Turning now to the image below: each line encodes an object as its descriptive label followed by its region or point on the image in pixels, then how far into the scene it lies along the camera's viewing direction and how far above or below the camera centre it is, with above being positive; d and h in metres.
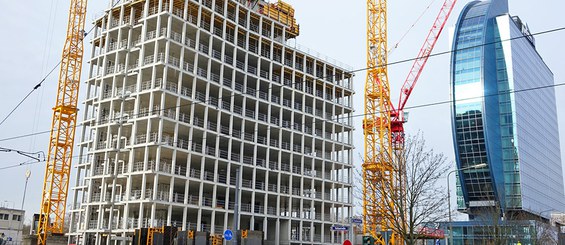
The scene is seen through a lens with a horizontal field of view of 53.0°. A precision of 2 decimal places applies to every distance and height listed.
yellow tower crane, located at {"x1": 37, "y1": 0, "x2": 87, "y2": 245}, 68.69 +13.54
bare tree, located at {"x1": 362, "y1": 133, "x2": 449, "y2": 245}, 33.47 +3.56
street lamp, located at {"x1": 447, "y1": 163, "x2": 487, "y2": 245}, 38.03 +3.03
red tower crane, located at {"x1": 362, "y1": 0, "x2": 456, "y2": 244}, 72.94 +20.05
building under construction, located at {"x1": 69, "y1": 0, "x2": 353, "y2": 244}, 64.06 +14.42
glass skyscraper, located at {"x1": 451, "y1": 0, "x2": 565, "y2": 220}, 120.94 +29.92
